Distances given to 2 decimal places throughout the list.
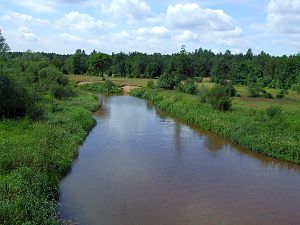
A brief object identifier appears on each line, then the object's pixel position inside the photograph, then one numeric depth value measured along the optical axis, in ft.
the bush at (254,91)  196.44
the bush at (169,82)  243.81
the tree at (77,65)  366.22
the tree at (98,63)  351.93
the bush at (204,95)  158.73
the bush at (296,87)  208.95
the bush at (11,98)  101.83
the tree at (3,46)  163.07
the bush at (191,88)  213.87
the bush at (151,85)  254.68
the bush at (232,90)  189.29
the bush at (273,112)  115.65
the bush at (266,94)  196.26
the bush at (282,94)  193.51
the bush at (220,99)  142.92
